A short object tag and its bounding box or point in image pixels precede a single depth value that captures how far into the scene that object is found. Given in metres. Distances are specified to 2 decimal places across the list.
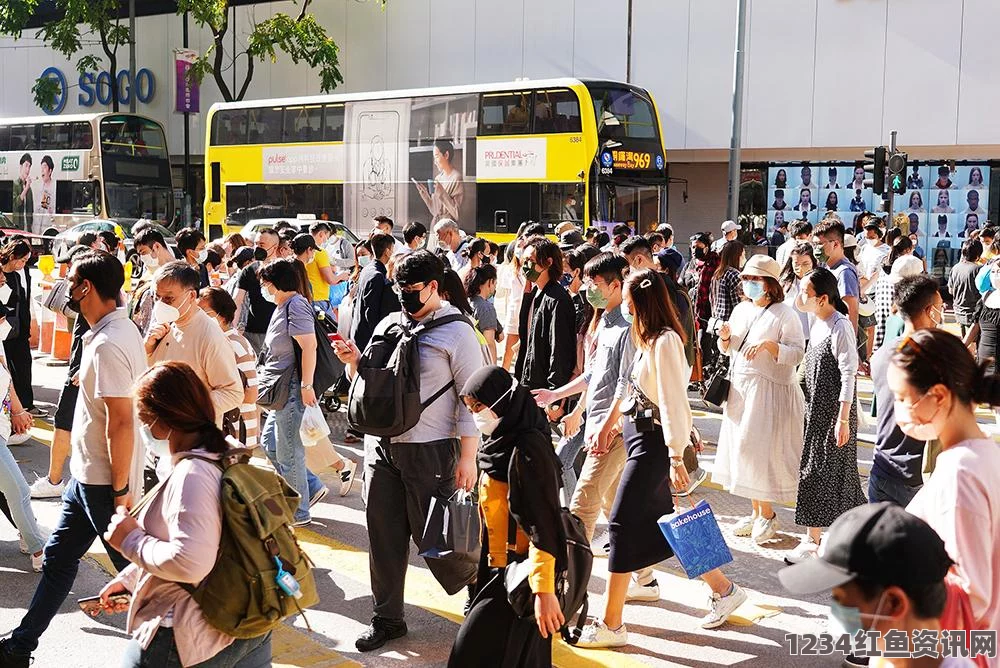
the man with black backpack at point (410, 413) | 5.11
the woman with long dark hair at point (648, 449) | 5.27
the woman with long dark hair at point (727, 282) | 10.93
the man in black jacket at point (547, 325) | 7.60
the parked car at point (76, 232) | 23.10
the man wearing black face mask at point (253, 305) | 9.23
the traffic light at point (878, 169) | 17.83
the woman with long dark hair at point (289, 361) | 7.18
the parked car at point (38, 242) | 28.59
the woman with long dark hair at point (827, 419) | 6.49
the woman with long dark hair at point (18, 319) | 9.43
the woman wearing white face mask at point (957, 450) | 2.80
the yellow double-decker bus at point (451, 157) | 19.70
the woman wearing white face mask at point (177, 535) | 3.24
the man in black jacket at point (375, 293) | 9.64
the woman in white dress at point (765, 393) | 6.90
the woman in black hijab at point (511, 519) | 3.83
